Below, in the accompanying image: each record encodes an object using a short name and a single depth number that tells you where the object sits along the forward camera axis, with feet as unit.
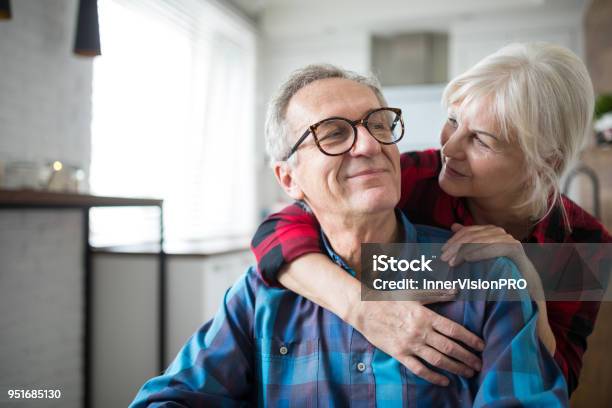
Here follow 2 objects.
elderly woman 2.55
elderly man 2.72
